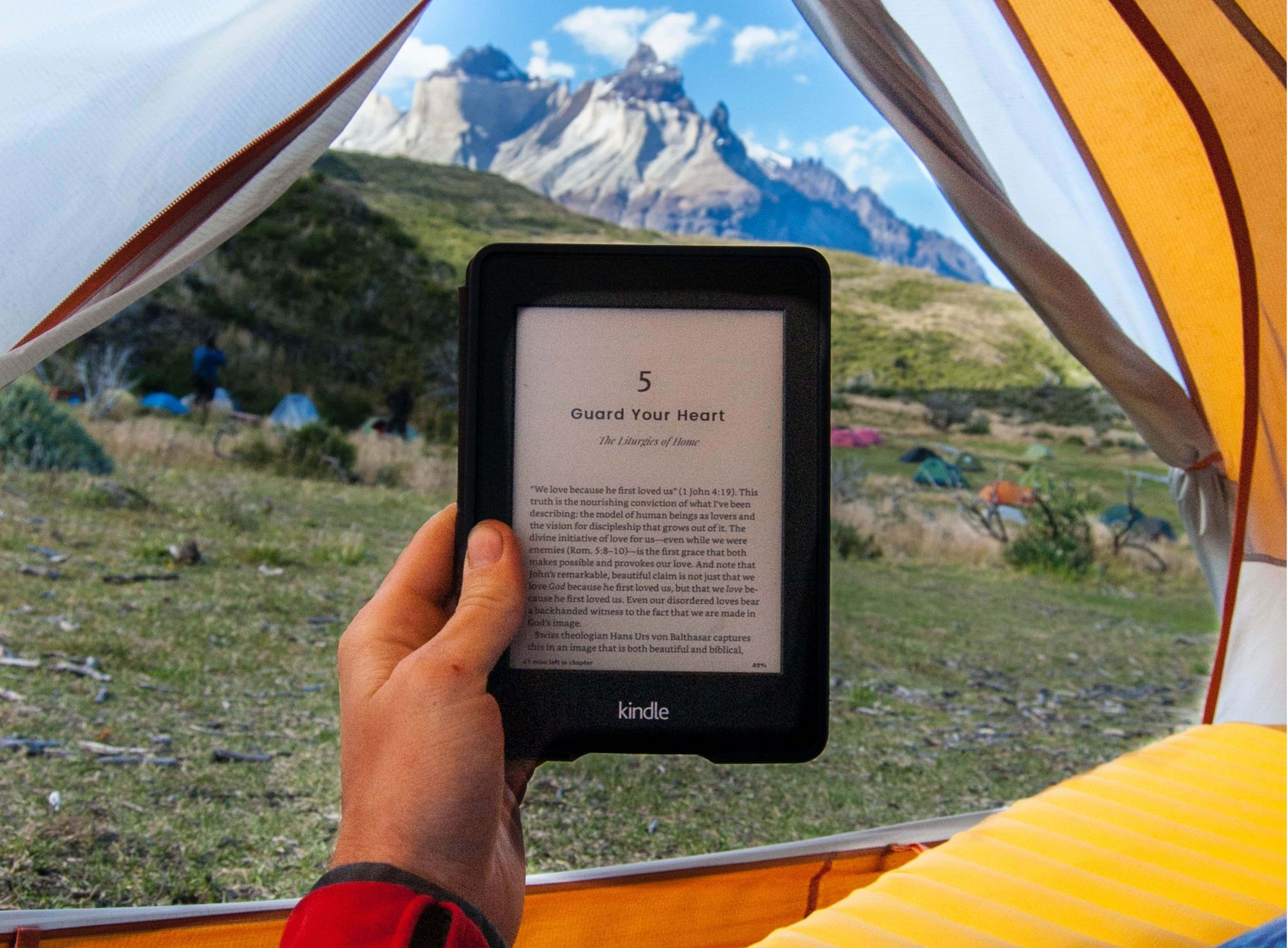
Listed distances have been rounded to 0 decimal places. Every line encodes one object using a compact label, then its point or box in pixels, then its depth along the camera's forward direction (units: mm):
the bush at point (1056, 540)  4773
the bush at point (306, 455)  4410
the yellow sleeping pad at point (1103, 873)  1035
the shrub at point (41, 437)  3631
